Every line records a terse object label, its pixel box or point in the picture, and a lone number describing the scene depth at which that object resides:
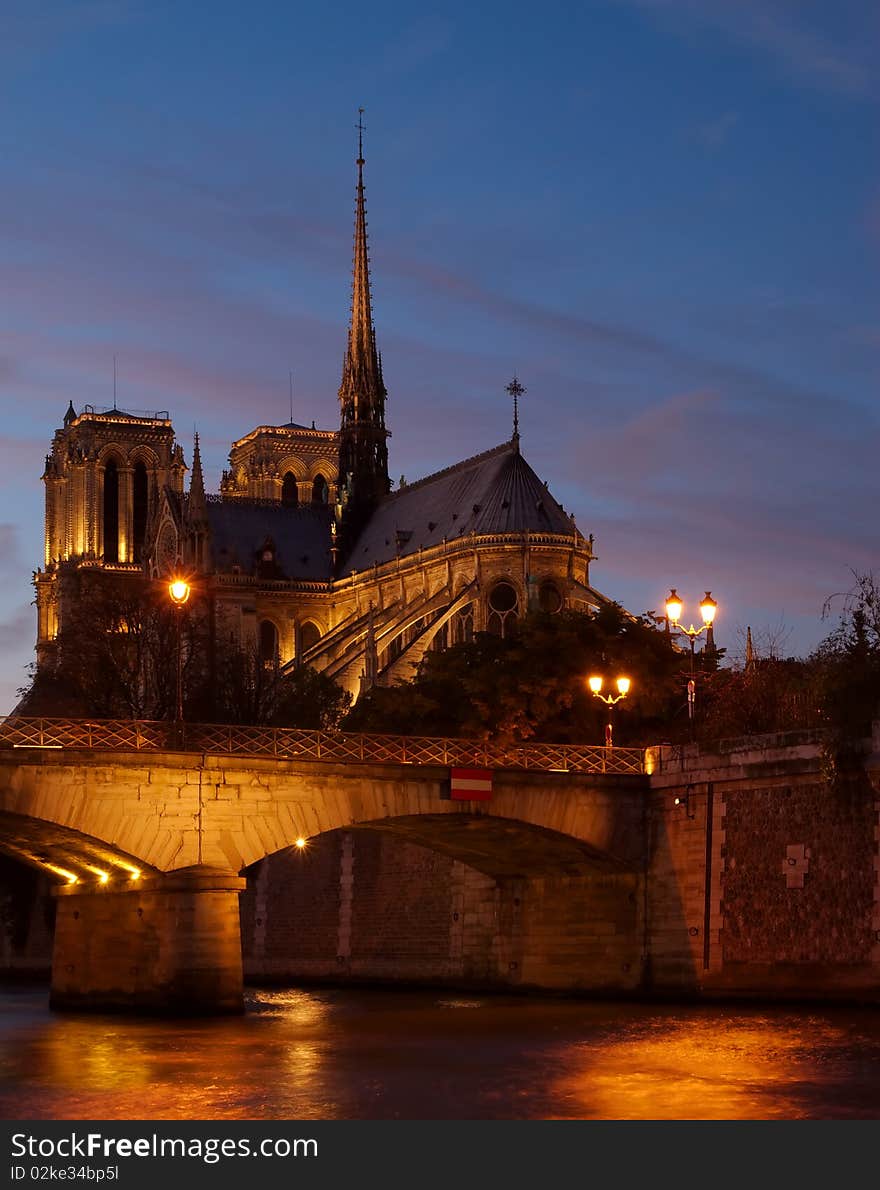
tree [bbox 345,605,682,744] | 54.38
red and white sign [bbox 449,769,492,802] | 42.81
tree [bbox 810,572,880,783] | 39.34
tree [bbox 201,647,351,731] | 68.75
